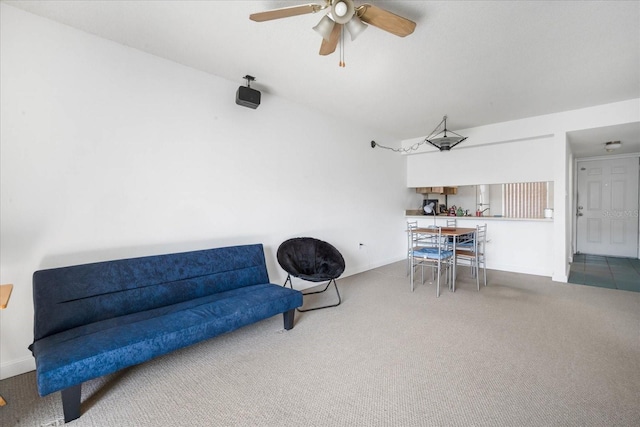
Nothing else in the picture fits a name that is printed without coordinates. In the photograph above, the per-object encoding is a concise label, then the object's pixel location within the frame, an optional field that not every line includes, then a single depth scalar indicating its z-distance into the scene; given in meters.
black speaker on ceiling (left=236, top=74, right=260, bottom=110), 2.99
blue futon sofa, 1.60
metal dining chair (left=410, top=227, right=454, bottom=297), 3.80
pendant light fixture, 4.32
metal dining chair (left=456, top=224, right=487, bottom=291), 4.03
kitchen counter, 4.57
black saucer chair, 3.29
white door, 5.79
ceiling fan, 1.75
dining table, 3.79
